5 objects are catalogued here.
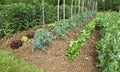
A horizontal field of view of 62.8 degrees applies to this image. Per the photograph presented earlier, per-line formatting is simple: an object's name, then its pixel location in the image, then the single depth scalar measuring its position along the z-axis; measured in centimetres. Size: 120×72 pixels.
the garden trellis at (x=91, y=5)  996
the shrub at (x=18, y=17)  417
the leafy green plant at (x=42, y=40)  263
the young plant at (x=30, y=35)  336
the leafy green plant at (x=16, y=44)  292
